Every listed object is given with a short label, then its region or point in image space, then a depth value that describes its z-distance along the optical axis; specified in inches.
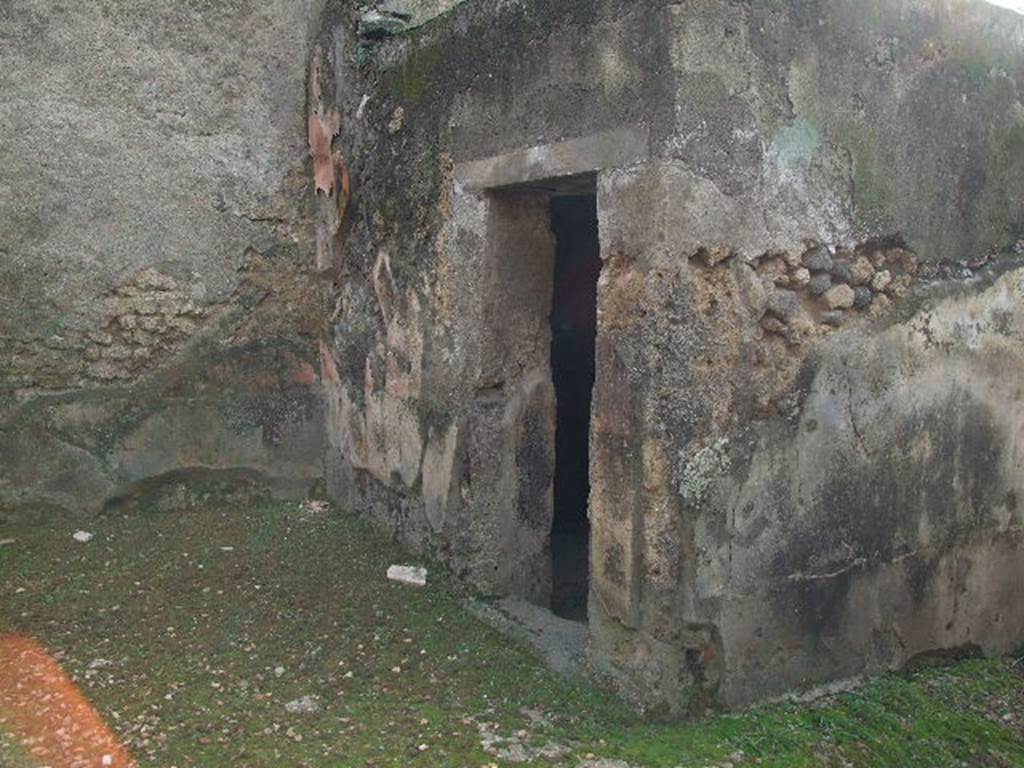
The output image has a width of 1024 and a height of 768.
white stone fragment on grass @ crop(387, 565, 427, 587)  137.4
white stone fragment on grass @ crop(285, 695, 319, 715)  101.1
